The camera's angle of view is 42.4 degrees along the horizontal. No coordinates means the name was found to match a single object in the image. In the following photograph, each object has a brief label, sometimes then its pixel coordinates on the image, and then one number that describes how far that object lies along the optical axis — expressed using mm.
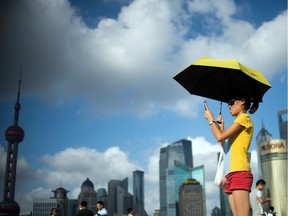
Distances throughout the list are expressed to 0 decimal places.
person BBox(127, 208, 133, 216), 14183
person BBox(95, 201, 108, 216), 11722
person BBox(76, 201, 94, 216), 9836
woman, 3434
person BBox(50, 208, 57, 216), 12366
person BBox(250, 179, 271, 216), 7828
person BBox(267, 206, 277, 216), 11411
